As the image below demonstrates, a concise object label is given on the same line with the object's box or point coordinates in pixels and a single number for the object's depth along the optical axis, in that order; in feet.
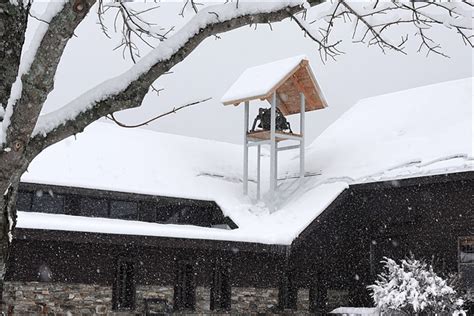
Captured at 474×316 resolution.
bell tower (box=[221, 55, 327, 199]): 63.16
